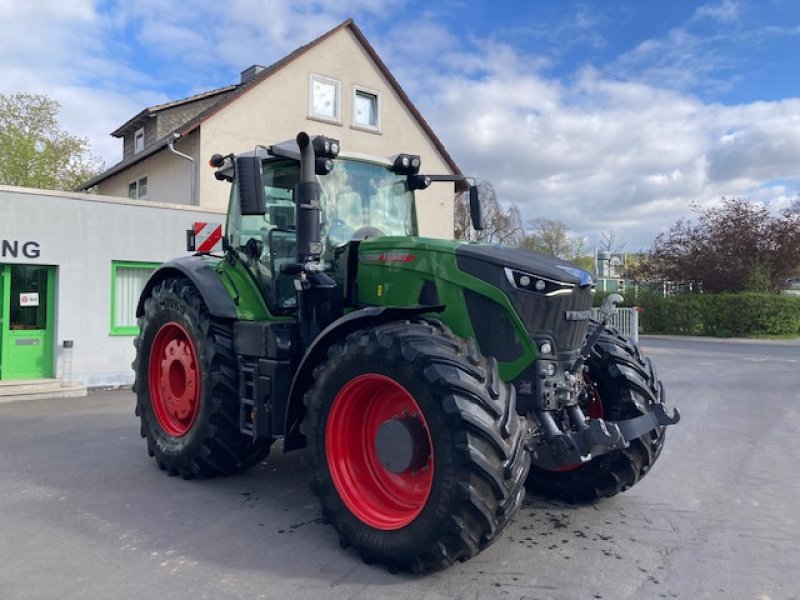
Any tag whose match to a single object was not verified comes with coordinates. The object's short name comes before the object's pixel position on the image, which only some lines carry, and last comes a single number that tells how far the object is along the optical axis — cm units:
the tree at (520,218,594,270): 4575
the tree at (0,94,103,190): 2797
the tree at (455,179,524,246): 2364
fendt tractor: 333
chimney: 2191
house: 1700
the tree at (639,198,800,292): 2773
